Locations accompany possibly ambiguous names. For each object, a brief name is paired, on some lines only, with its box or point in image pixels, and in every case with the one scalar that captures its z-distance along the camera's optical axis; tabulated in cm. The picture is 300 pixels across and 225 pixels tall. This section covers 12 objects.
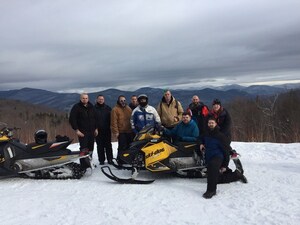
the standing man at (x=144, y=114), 475
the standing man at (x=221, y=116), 412
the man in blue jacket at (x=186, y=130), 434
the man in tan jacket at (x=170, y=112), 501
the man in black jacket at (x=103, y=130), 517
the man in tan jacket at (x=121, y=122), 506
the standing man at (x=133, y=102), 546
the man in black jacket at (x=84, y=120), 485
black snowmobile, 429
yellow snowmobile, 420
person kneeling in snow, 362
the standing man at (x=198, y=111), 498
